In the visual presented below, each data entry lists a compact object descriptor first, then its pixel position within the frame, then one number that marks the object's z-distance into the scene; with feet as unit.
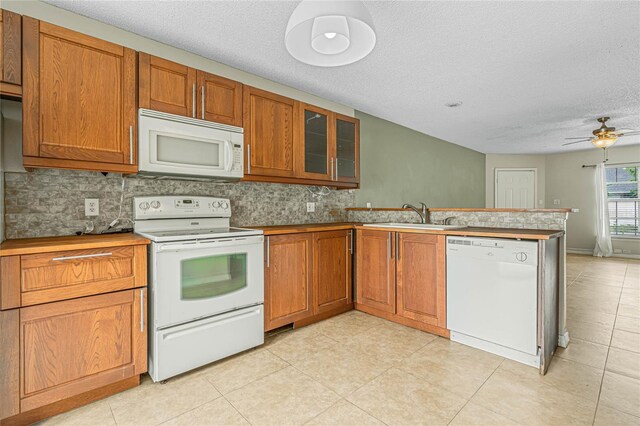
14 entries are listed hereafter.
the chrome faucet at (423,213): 10.00
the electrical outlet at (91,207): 6.95
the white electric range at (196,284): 6.25
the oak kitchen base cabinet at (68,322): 4.92
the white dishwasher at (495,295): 6.81
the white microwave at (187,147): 6.89
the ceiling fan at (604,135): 14.80
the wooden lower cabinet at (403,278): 8.39
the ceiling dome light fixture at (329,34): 4.32
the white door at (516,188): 24.58
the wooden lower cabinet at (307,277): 8.38
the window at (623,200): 21.51
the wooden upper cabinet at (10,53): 5.35
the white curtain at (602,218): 21.61
